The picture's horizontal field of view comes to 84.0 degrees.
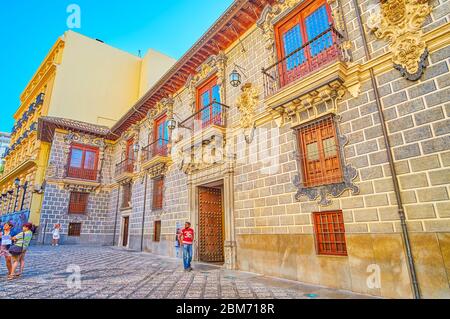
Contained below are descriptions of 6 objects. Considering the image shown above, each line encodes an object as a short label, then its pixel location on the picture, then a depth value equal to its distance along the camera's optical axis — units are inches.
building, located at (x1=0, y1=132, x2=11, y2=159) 2246.3
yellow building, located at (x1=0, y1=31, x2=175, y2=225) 665.6
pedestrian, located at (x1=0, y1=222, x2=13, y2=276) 226.6
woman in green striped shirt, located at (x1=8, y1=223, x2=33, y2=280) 228.1
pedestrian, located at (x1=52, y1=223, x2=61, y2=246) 553.9
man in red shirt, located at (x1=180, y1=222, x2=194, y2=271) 272.8
